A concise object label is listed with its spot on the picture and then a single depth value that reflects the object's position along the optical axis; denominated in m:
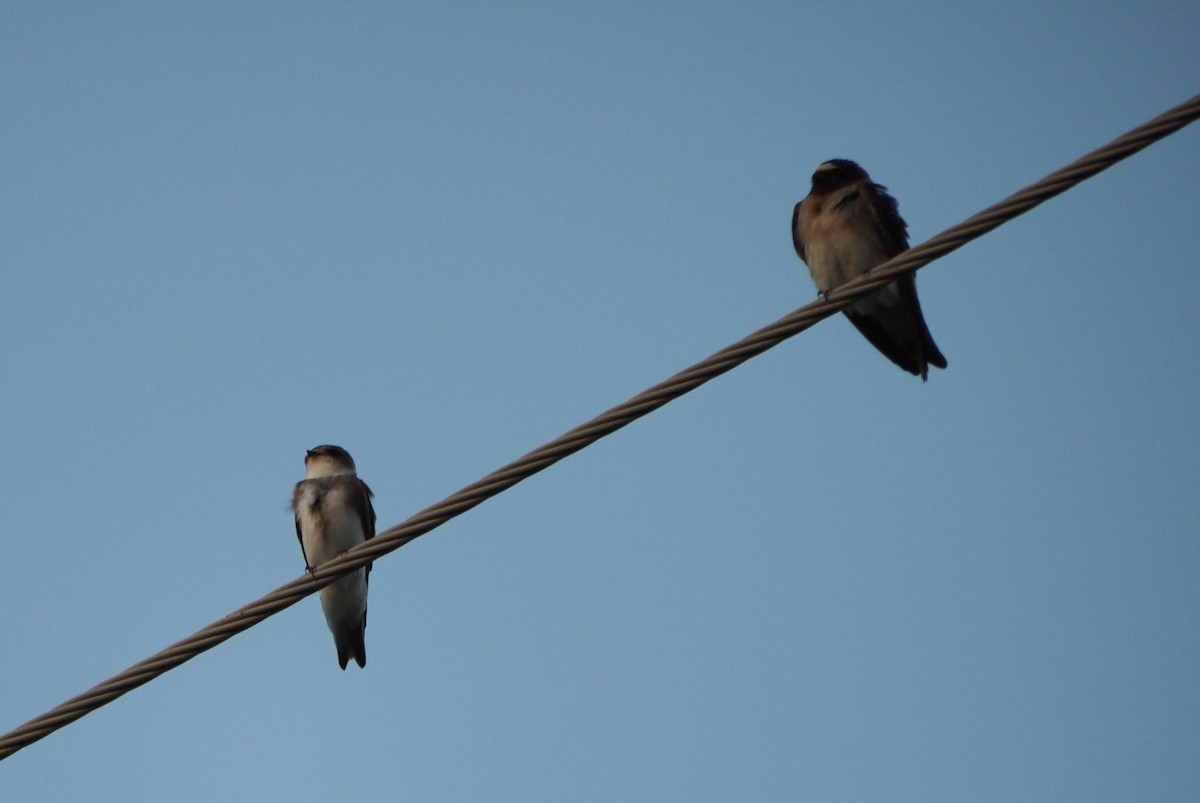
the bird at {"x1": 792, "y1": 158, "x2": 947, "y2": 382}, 14.79
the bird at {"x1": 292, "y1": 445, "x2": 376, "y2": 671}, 17.73
